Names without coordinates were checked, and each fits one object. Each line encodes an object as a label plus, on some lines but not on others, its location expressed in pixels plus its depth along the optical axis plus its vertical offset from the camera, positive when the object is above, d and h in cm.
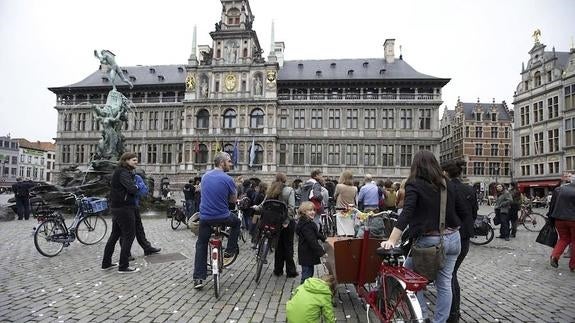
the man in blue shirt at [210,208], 525 -48
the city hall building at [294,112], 3806 +681
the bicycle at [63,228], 750 -121
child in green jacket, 337 -120
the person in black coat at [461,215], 372 -38
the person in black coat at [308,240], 490 -86
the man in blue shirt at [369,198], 864 -50
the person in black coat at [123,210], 626 -63
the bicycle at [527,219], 1431 -159
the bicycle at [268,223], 583 -76
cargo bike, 302 -100
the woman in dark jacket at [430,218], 335 -37
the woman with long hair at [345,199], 823 -52
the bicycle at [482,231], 954 -140
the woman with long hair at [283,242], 632 -115
